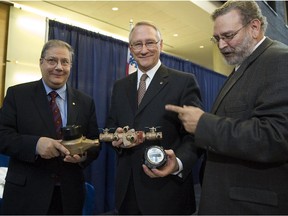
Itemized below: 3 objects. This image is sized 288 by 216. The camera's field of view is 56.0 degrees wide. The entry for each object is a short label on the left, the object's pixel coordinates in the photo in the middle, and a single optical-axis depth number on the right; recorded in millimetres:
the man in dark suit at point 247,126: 956
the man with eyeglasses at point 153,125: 1378
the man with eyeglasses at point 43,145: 1416
